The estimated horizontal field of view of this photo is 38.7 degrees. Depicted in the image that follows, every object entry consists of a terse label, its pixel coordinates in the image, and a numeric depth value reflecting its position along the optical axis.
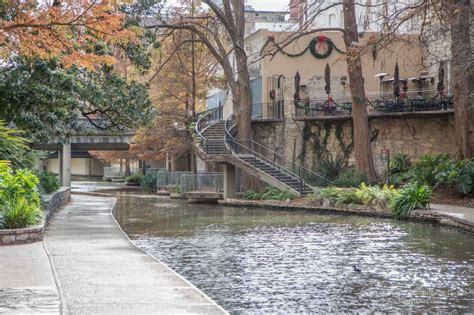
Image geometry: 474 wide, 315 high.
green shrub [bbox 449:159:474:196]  26.06
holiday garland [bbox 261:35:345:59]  40.19
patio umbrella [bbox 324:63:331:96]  36.78
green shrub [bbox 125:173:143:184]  68.32
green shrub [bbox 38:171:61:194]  29.40
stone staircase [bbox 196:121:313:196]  32.84
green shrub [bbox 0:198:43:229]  15.82
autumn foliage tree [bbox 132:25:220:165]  45.48
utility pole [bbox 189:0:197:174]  44.38
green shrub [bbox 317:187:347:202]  28.52
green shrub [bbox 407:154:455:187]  27.53
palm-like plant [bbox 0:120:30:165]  17.94
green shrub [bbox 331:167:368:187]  32.28
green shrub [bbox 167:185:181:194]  43.33
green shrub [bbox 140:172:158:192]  56.19
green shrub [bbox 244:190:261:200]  33.83
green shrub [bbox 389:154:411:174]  33.66
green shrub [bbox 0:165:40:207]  16.83
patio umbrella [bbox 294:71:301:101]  37.78
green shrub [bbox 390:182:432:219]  23.70
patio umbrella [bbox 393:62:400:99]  34.62
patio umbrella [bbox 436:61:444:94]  32.58
